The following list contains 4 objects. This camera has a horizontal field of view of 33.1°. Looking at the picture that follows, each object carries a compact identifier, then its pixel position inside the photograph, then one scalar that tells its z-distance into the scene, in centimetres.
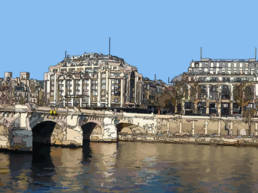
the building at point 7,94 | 15410
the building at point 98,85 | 18838
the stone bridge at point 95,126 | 8562
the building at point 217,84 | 17050
